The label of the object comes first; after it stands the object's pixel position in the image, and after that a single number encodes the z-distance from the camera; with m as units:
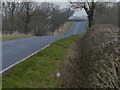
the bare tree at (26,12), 63.44
